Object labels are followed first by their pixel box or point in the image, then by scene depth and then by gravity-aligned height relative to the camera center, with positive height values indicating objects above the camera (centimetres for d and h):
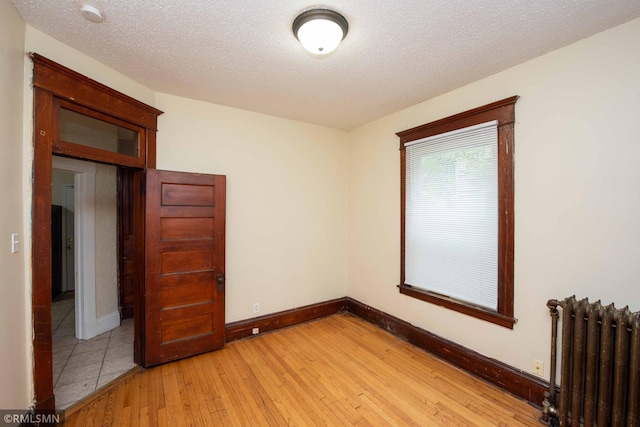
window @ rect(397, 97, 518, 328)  238 +1
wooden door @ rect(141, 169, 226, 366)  267 -56
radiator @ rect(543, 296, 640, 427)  159 -97
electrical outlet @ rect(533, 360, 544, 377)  215 -126
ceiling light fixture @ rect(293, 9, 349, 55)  165 +118
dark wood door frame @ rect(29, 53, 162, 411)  189 +16
